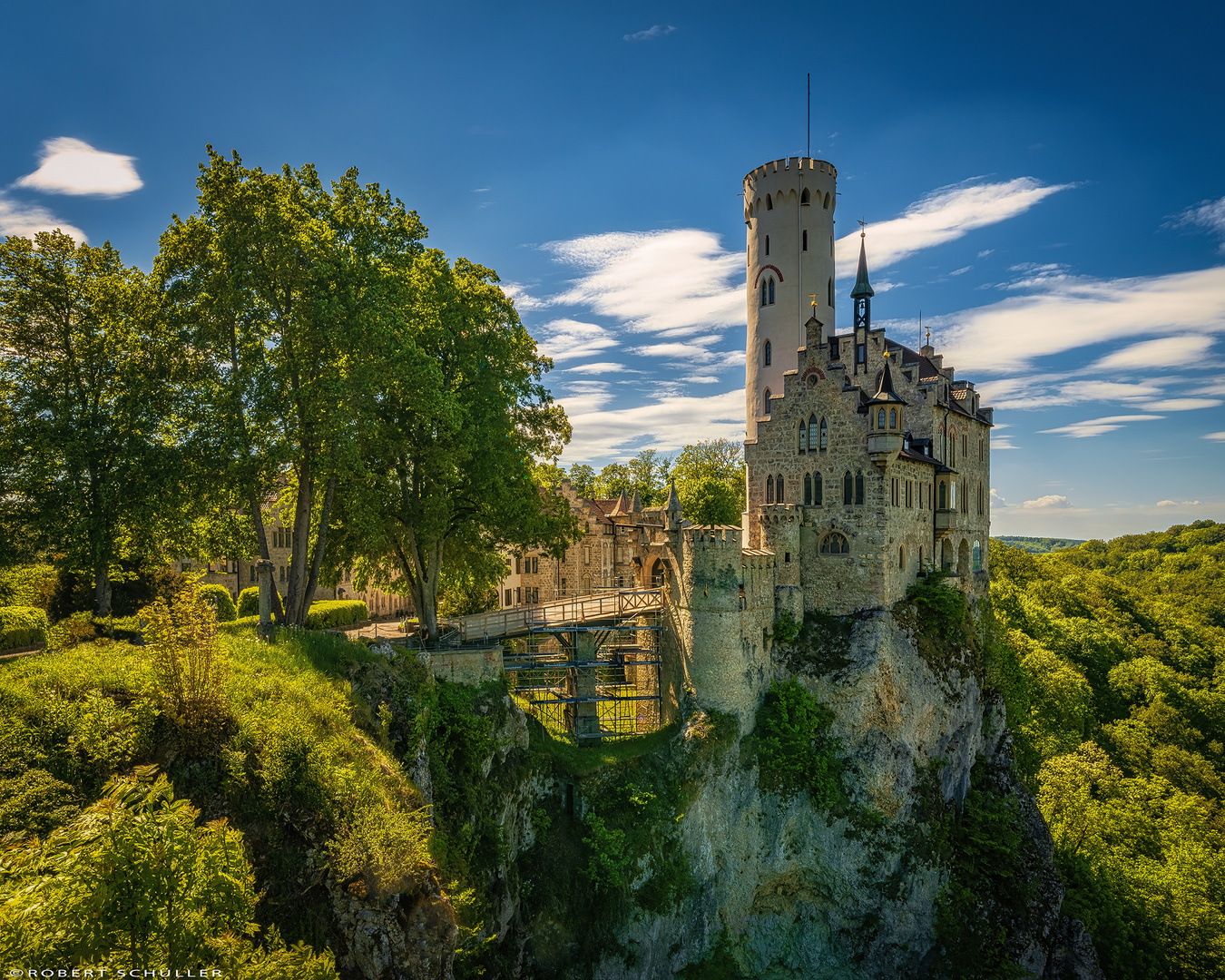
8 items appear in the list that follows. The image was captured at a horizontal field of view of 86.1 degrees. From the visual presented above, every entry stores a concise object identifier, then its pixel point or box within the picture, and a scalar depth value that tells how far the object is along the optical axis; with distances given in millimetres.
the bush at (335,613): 34031
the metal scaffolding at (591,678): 30859
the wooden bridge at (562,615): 28938
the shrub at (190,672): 13500
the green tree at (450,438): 23234
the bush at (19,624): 23172
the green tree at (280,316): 21781
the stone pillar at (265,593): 21672
